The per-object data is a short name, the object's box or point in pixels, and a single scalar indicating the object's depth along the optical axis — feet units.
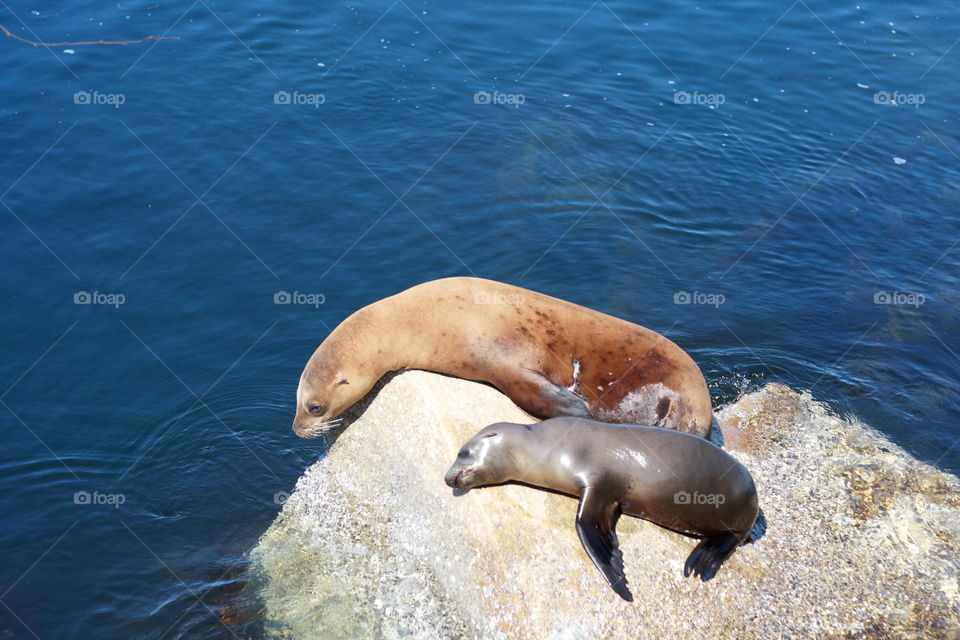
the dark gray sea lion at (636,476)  21.94
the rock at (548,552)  20.75
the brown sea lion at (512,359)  25.07
